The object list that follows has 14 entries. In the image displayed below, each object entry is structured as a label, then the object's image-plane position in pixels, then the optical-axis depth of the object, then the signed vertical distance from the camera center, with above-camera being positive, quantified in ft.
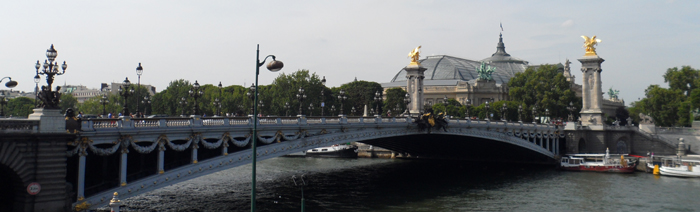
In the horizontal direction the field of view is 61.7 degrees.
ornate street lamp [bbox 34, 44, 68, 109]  64.44 +4.98
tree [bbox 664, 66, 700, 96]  271.28 +23.85
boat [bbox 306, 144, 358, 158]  232.73 -10.54
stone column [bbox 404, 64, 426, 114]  227.40 +16.05
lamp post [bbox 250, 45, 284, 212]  50.11 +4.97
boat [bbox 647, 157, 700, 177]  157.79 -10.30
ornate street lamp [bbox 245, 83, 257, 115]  117.39 +7.17
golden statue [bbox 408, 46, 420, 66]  226.19 +27.50
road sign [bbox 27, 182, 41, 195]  63.44 -7.25
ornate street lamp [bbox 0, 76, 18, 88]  98.29 +6.28
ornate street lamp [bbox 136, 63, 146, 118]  92.68 +8.42
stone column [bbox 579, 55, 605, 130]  216.54 +14.33
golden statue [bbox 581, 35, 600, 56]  221.05 +32.27
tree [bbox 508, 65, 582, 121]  283.18 +18.00
